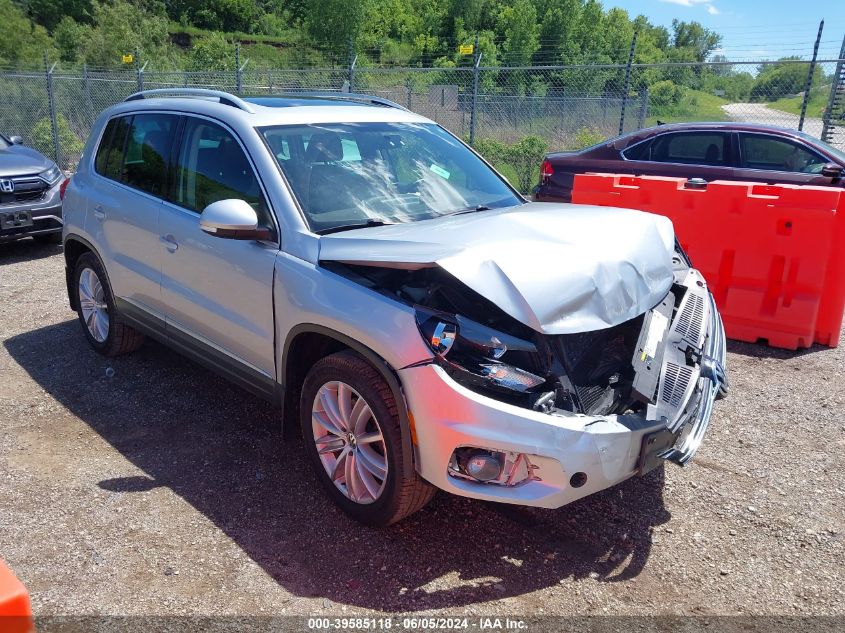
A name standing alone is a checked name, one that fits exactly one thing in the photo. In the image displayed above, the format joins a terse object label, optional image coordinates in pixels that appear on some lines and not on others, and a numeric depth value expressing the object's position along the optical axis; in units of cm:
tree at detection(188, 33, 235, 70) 4200
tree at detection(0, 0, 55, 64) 3806
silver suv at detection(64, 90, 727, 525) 279
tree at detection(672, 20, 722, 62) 11001
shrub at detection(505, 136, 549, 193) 1480
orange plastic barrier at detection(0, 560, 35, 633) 116
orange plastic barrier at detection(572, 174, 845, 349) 560
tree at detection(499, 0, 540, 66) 4930
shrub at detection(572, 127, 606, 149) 1648
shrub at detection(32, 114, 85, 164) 1794
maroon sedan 797
